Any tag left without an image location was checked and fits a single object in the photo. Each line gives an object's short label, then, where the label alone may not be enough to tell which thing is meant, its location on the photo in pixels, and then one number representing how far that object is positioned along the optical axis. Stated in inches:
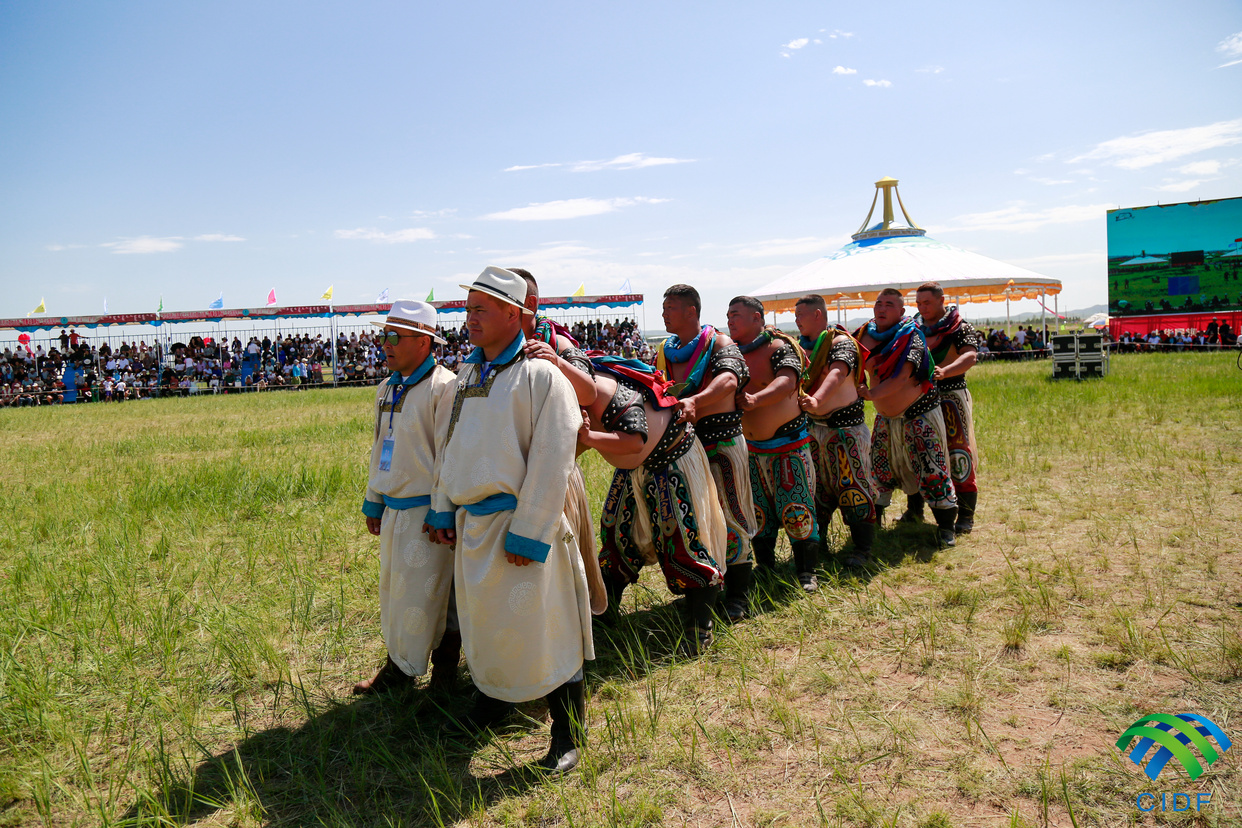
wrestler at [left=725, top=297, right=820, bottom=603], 191.0
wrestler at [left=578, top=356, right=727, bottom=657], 149.7
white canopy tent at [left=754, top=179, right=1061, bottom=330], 860.6
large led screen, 1117.7
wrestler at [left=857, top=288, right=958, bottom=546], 217.8
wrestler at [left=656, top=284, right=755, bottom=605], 170.7
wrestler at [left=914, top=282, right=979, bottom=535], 231.6
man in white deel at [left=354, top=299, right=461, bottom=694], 133.5
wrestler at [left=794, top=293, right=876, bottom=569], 206.5
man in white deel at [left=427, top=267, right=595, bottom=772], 112.6
